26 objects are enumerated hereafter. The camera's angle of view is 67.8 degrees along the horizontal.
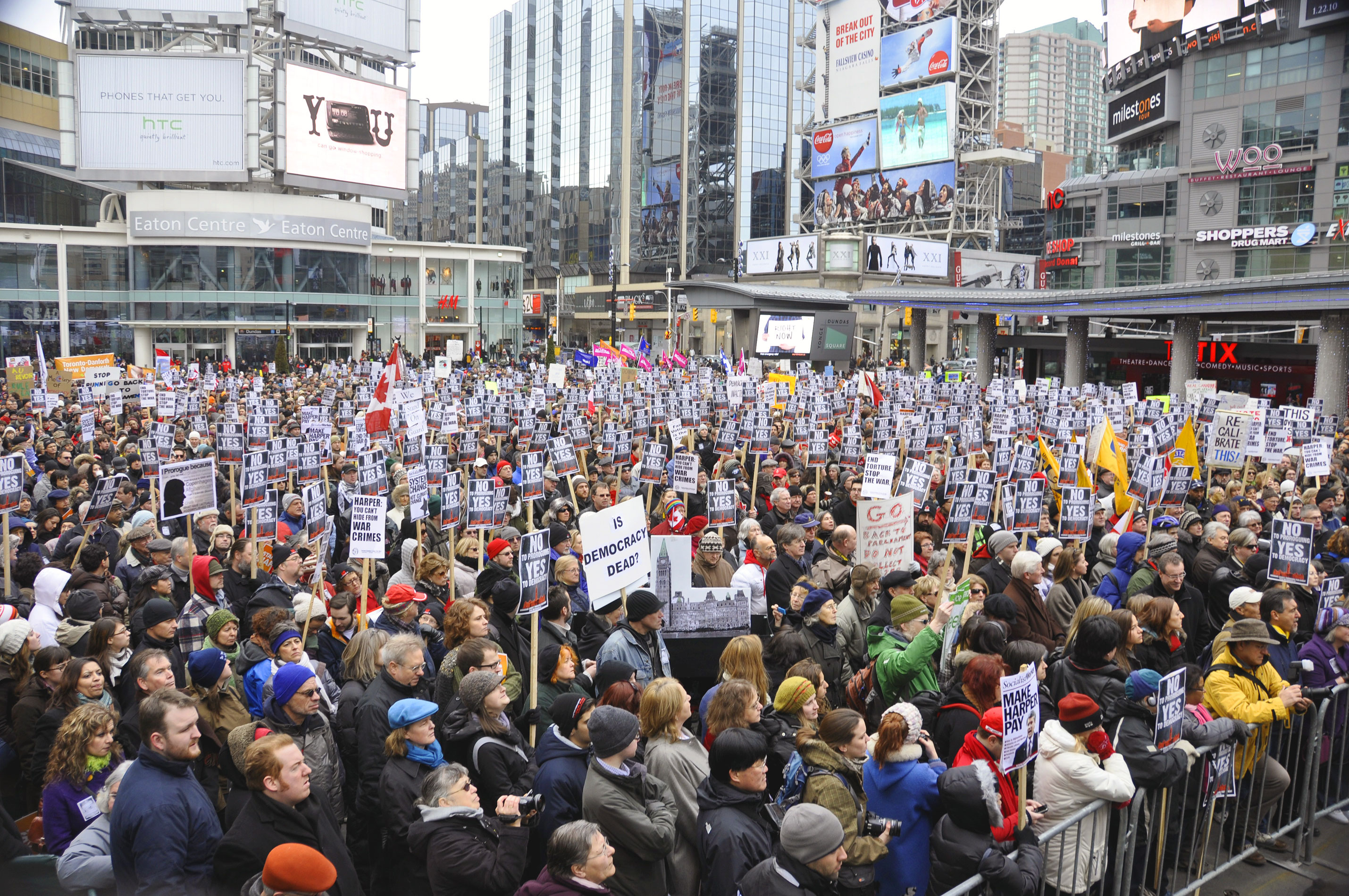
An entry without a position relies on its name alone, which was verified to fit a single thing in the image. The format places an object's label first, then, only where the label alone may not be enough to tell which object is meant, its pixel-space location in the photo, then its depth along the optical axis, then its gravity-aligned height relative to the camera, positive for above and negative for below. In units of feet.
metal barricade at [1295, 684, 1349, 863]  21.13 -9.07
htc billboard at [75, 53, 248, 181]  178.70 +40.36
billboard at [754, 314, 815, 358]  164.86 +2.33
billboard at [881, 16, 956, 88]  224.33 +68.47
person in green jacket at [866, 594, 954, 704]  20.33 -6.24
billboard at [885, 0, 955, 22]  229.25 +79.26
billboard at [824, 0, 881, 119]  243.60 +72.46
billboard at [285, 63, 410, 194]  187.32 +41.02
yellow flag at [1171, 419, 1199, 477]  48.62 -4.62
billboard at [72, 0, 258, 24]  177.17 +59.60
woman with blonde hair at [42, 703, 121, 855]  15.61 -6.73
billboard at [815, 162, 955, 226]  229.86 +37.00
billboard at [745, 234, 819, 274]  230.07 +22.29
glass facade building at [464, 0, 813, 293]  336.29 +73.67
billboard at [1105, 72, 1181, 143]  171.63 +44.13
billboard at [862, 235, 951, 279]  220.23 +20.91
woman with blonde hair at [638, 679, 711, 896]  15.71 -6.65
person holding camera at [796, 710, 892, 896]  14.49 -6.53
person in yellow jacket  19.52 -6.67
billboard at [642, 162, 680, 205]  338.95 +55.68
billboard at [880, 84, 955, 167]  225.15 +51.55
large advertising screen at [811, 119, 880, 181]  243.60 +49.71
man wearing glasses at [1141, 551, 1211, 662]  26.61 -6.73
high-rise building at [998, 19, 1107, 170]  613.52 +187.47
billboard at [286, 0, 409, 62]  190.90 +63.15
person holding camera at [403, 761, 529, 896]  14.12 -7.03
